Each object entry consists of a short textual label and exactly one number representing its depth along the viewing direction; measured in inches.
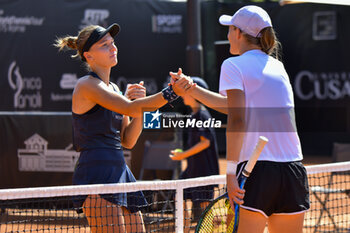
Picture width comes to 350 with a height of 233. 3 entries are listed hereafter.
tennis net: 263.1
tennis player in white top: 222.8
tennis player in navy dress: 259.3
